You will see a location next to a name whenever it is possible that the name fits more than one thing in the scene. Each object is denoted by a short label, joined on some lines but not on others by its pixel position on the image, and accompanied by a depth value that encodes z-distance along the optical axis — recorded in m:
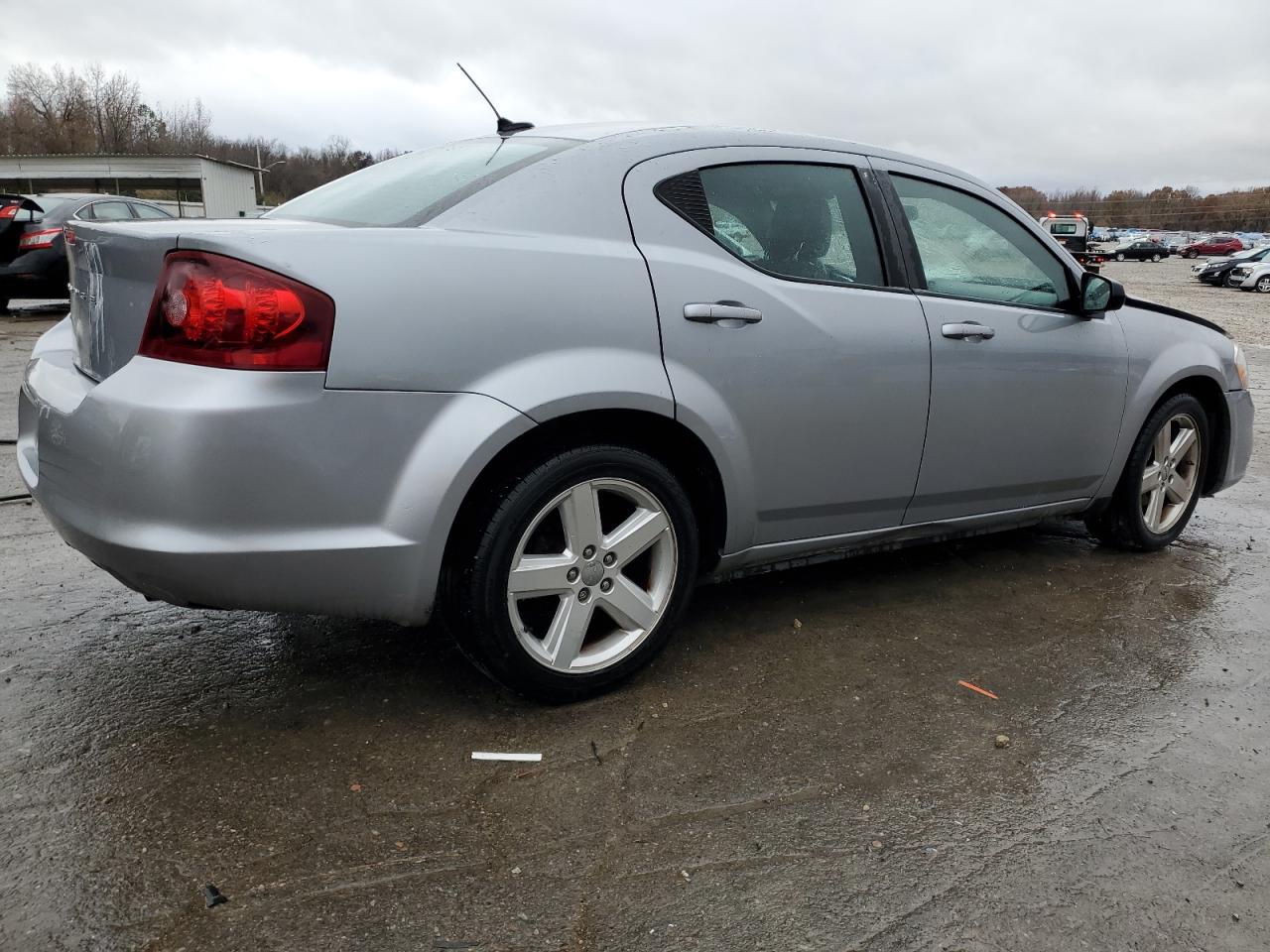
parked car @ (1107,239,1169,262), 56.31
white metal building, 39.03
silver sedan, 2.30
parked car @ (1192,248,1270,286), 33.72
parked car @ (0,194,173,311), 12.30
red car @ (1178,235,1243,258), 59.00
